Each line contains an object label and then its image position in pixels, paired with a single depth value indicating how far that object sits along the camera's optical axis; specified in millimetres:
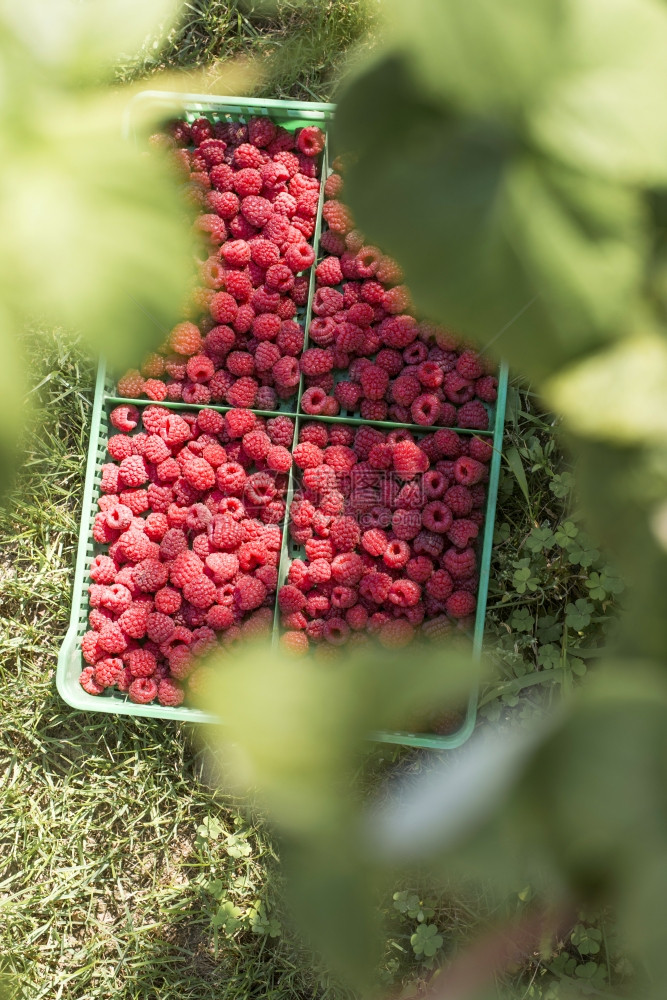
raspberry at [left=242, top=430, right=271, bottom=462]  1314
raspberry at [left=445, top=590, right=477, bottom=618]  1250
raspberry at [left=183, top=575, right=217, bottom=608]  1307
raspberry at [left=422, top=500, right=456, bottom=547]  1272
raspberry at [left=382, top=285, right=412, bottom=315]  1331
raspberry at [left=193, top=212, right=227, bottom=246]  1324
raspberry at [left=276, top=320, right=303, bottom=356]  1344
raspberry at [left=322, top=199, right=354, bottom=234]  1352
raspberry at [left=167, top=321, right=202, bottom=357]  1323
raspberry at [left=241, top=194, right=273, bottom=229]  1354
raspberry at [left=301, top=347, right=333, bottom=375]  1323
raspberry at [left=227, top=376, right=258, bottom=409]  1332
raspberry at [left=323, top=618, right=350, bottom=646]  1282
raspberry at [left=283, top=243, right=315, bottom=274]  1344
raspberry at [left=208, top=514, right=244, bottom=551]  1305
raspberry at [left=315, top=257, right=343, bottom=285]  1349
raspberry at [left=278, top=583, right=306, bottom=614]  1283
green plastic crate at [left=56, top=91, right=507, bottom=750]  1250
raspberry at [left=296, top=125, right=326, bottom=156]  1351
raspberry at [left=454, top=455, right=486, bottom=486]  1269
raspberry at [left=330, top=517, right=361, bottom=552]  1287
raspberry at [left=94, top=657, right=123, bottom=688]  1315
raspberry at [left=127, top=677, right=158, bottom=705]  1305
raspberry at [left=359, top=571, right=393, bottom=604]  1274
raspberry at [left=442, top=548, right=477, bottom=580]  1264
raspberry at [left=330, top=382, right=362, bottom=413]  1335
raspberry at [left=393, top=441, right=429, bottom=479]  1290
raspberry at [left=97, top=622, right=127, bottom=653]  1307
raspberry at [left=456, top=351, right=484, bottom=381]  1307
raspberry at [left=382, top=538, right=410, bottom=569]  1279
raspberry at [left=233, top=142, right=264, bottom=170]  1360
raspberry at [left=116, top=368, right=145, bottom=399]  1357
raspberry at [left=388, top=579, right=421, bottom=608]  1263
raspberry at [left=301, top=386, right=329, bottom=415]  1327
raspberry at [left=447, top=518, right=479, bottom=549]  1257
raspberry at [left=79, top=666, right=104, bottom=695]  1335
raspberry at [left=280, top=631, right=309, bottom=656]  1271
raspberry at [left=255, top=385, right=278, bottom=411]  1349
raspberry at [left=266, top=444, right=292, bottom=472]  1305
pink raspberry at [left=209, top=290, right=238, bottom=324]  1350
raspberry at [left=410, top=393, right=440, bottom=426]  1299
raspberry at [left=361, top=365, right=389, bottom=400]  1317
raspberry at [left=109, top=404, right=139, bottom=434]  1363
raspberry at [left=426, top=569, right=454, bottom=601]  1263
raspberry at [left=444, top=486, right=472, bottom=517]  1266
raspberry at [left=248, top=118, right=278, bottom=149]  1365
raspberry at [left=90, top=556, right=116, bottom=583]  1345
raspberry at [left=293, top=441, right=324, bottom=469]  1300
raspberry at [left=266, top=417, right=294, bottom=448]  1325
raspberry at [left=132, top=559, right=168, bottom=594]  1326
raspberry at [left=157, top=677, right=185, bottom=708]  1299
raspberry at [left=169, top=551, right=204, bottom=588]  1316
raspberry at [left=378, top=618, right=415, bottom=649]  1259
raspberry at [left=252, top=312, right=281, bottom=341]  1345
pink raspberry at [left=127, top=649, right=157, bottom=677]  1305
